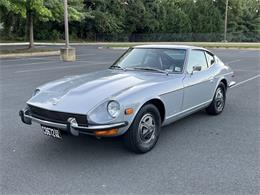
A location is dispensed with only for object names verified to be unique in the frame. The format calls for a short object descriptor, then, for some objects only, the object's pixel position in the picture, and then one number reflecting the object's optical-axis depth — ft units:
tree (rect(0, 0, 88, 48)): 44.03
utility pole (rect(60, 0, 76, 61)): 42.15
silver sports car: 8.87
